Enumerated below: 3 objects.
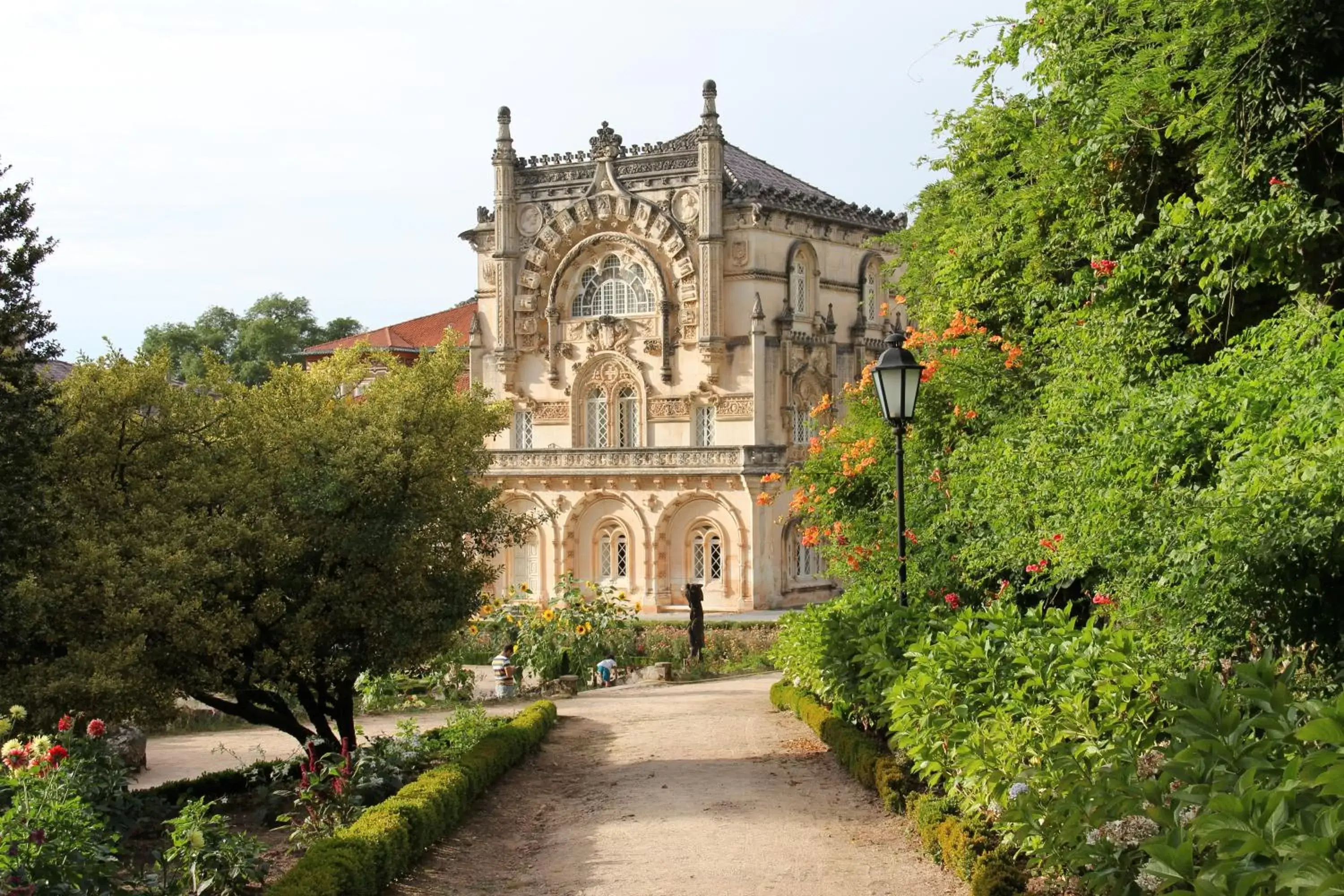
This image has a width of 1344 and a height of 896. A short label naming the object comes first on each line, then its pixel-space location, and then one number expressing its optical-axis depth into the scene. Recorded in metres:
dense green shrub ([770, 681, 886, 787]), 12.20
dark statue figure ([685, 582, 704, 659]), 29.89
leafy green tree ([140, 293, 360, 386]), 64.75
